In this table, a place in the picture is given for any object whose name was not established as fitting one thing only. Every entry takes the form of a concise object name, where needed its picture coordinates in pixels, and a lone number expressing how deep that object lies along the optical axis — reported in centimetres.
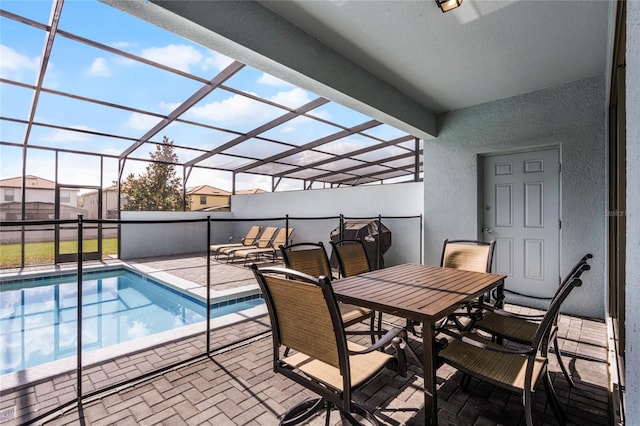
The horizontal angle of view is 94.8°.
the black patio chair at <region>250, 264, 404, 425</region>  128
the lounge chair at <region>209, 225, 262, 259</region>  834
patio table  160
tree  988
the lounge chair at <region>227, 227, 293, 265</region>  748
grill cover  588
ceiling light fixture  240
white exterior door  401
